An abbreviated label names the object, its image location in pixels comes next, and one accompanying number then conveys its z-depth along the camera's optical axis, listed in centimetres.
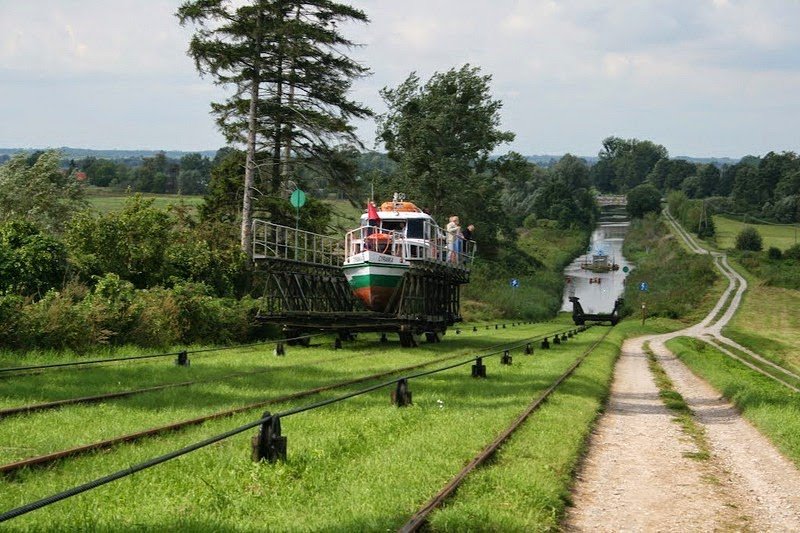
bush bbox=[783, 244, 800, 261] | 11692
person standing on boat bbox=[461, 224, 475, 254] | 3746
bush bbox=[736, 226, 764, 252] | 13262
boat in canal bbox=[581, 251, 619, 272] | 13862
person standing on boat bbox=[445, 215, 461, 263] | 3550
